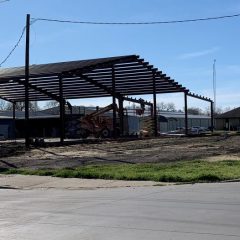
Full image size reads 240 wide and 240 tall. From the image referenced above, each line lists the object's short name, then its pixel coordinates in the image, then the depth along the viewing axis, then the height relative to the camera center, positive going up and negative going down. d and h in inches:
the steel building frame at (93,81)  1995.6 +228.7
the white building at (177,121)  4399.6 +110.6
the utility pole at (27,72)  1572.3 +188.7
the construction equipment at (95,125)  2429.9 +45.0
